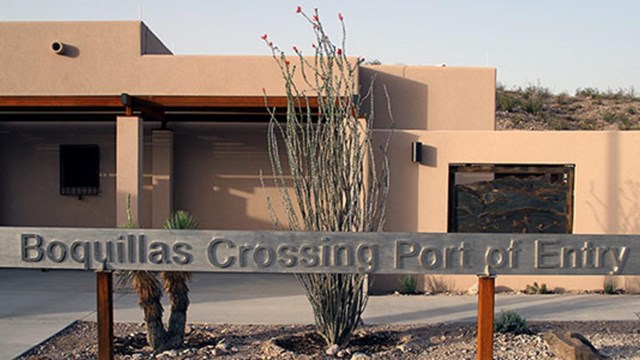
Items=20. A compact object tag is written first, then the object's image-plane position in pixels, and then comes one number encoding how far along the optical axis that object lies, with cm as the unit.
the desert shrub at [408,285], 1034
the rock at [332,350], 689
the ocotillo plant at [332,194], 697
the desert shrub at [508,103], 3228
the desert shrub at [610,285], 1055
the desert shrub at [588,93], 3632
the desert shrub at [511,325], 754
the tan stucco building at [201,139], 1048
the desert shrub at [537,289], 1052
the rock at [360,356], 665
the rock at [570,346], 644
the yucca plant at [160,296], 670
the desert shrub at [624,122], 2988
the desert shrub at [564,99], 3444
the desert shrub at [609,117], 3101
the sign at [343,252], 588
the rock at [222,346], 703
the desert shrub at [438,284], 1061
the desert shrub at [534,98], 3247
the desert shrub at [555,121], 3003
